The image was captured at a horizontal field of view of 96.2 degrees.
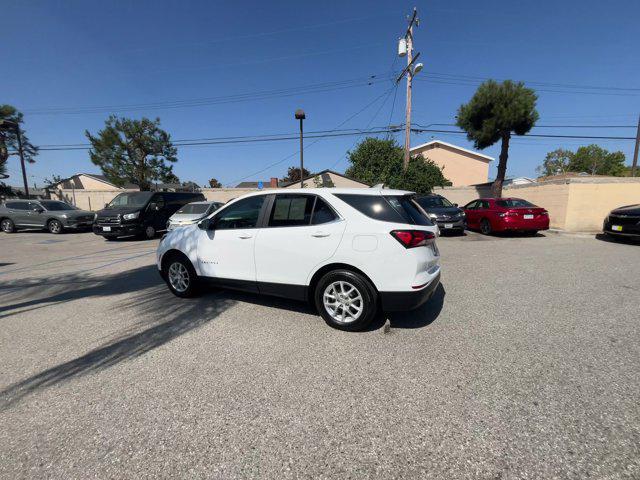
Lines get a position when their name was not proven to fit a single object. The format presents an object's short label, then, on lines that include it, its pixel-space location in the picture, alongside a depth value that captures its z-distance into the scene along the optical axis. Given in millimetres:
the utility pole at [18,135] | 23784
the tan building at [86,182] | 38531
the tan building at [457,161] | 35094
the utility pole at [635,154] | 20953
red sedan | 10273
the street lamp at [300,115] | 15273
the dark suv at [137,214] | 10469
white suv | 3119
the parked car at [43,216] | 13305
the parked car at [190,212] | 10711
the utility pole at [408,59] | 16294
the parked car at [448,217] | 10609
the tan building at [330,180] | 26406
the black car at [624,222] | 8495
